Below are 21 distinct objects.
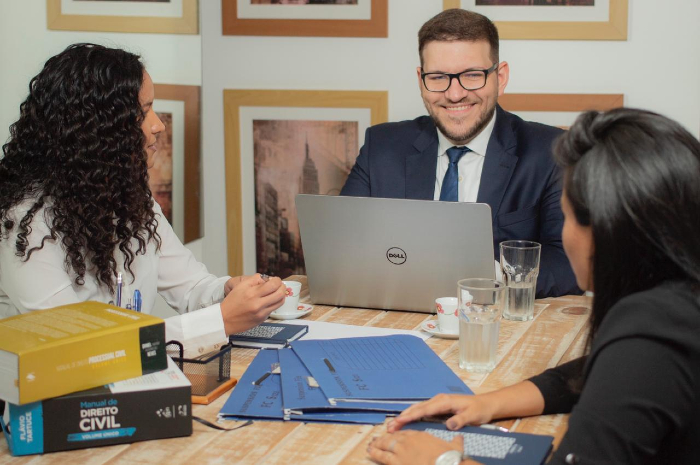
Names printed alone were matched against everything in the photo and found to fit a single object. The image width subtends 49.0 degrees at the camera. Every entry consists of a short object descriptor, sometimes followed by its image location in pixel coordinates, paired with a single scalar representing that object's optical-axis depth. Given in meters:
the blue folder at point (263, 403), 1.19
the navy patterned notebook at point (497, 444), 1.04
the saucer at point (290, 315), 1.75
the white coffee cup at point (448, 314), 1.59
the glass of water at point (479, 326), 1.41
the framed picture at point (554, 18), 2.79
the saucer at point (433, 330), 1.60
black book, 1.07
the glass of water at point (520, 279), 1.74
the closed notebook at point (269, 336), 1.53
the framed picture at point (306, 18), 2.93
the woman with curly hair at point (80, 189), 1.55
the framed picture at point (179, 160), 2.96
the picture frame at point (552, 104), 2.84
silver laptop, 1.65
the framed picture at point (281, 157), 3.03
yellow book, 1.04
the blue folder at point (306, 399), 1.20
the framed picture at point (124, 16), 2.53
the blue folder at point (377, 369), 1.25
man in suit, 2.30
